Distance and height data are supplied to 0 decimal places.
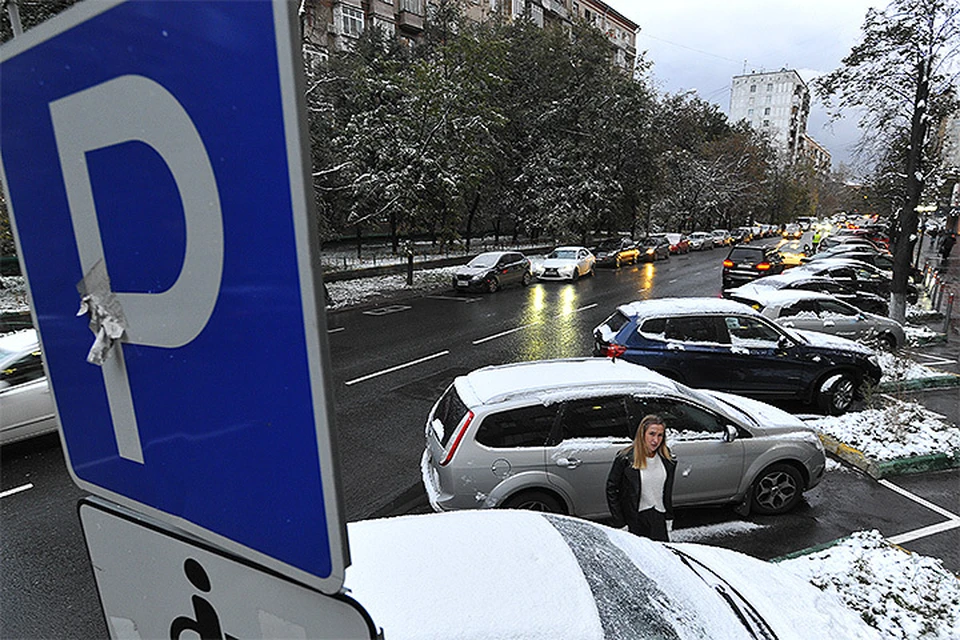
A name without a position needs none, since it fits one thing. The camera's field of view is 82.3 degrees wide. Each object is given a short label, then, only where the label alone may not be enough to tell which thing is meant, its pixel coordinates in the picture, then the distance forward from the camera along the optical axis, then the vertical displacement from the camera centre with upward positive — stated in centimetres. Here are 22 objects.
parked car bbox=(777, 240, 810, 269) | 2598 -307
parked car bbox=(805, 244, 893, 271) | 2220 -255
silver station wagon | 531 -240
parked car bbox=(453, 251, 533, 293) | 2070 -259
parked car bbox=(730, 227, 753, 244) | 5078 -354
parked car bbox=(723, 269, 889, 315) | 1416 -245
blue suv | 877 -248
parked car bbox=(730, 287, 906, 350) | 1137 -252
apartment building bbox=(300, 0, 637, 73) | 3561 +1353
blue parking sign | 80 -7
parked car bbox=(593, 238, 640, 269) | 3019 -285
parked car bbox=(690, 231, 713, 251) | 4255 -329
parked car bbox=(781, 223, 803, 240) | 5906 -424
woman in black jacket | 453 -229
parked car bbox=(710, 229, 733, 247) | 4574 -335
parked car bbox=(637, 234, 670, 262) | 3375 -297
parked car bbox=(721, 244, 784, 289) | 2117 -263
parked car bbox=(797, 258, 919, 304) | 1684 -252
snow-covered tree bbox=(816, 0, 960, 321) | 1175 +244
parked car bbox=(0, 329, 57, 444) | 695 -224
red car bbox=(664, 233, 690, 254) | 3928 -312
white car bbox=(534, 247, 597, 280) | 2445 -278
